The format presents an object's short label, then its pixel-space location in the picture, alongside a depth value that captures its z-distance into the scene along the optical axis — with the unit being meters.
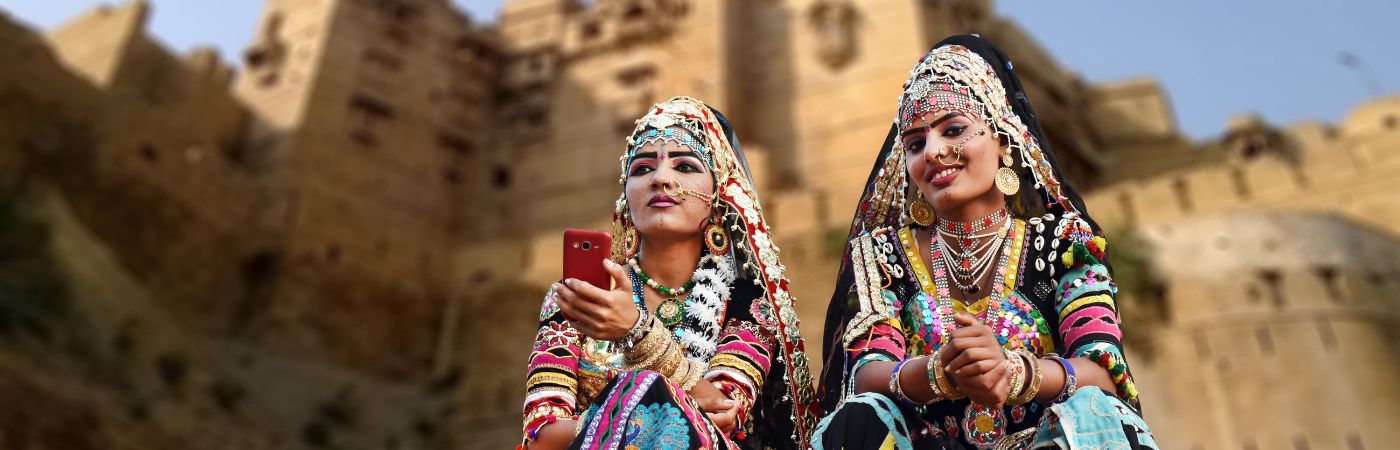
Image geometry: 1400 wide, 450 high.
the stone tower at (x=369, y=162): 21.11
